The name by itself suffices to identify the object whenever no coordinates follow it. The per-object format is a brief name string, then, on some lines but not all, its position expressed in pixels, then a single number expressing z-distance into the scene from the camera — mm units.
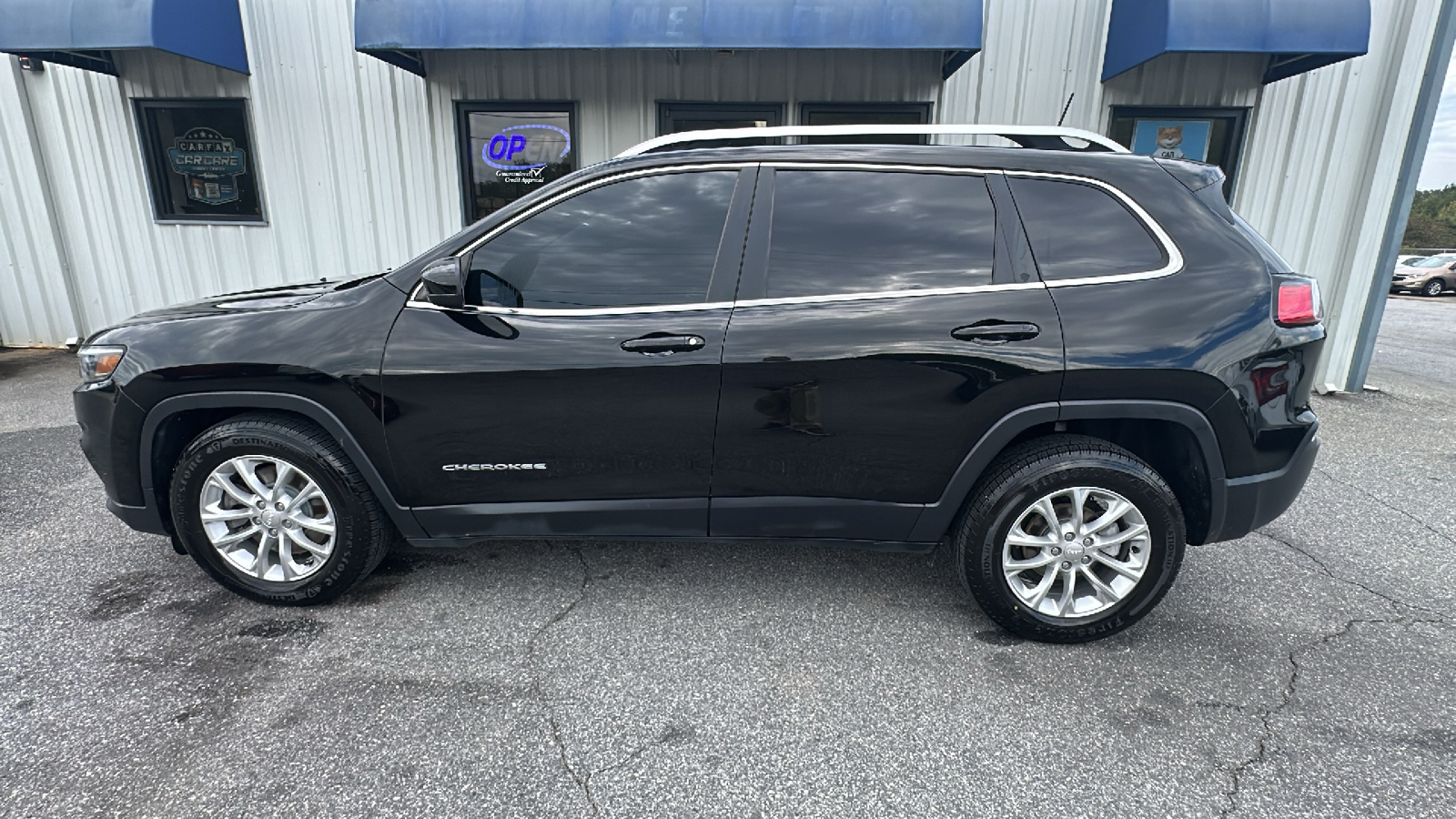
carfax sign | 7090
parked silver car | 20812
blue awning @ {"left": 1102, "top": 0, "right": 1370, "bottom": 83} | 5246
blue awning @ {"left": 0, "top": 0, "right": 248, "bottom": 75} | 5703
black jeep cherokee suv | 2516
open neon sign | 6844
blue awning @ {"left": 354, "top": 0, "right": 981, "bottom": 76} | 5414
